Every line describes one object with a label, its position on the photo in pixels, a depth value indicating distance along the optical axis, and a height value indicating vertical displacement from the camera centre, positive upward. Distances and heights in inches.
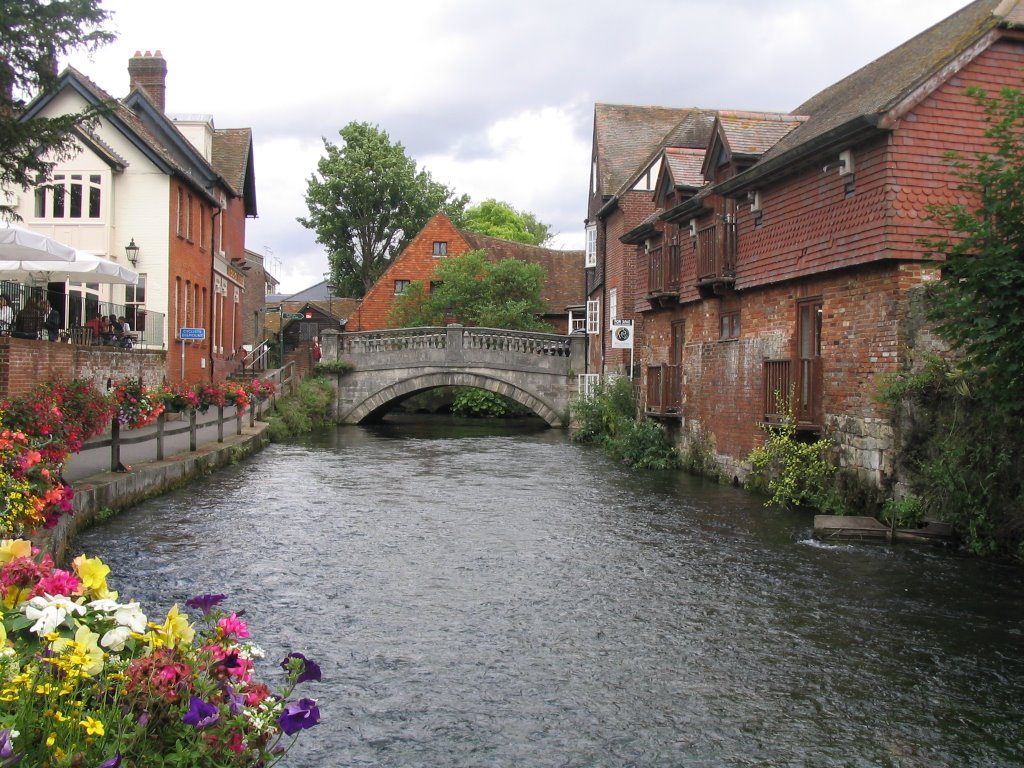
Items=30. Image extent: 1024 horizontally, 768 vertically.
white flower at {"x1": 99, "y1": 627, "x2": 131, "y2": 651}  128.4 -35.3
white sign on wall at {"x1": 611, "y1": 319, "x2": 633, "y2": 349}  981.2 +36.9
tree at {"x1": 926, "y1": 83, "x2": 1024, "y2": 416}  374.0 +37.7
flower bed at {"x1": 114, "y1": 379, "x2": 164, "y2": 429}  545.0 -20.2
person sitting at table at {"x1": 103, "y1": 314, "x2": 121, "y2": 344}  893.8 +34.2
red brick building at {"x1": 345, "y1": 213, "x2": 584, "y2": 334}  1872.5 +180.1
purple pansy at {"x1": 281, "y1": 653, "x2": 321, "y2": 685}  130.3 -40.0
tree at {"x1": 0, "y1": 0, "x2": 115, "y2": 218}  487.2 +158.4
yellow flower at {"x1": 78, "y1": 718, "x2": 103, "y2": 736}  113.3 -41.4
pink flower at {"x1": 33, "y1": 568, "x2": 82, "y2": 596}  136.1 -30.1
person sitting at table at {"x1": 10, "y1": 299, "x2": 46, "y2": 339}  695.1 +33.0
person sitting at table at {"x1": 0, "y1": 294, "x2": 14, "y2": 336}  686.5 +37.6
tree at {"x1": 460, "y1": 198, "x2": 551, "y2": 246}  2706.7 +423.8
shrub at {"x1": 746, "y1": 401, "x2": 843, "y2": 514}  563.2 -56.2
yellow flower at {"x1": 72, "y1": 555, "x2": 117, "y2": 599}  143.1 -30.1
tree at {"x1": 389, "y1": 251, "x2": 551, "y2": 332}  1654.8 +134.3
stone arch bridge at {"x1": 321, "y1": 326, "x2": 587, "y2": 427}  1363.2 +7.8
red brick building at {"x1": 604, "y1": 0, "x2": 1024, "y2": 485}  516.4 +82.6
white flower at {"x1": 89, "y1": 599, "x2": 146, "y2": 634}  131.8 -33.4
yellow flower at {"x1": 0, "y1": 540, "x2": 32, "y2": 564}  147.0 -27.4
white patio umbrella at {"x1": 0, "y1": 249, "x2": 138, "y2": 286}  700.7 +71.7
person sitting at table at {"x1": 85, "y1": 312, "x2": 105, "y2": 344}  886.3 +36.1
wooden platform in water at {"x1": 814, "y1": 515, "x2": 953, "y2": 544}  459.9 -74.0
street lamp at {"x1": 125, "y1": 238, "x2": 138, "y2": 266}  1047.6 +122.7
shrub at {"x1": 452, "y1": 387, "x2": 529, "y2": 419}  1688.0 -53.3
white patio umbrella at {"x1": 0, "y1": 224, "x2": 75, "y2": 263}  609.0 +76.0
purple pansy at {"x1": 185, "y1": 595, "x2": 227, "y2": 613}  141.9 -34.0
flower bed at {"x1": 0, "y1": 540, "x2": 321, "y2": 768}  118.0 -40.5
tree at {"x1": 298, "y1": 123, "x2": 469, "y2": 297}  2209.6 +382.4
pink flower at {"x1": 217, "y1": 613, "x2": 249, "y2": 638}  139.1 -36.4
